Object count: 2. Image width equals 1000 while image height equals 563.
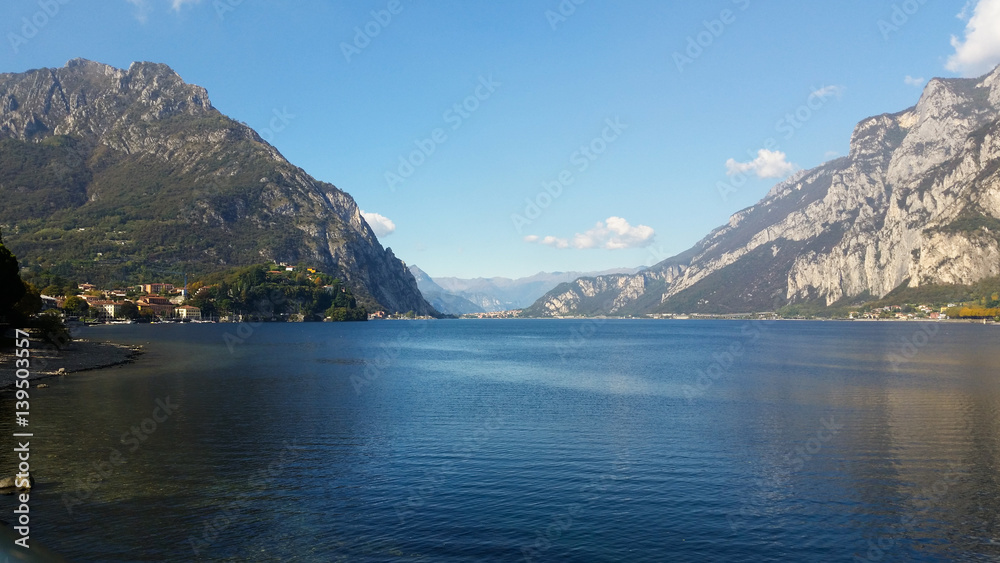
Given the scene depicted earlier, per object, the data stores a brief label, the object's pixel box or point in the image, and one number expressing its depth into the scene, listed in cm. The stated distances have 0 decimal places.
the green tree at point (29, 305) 9325
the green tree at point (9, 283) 7869
